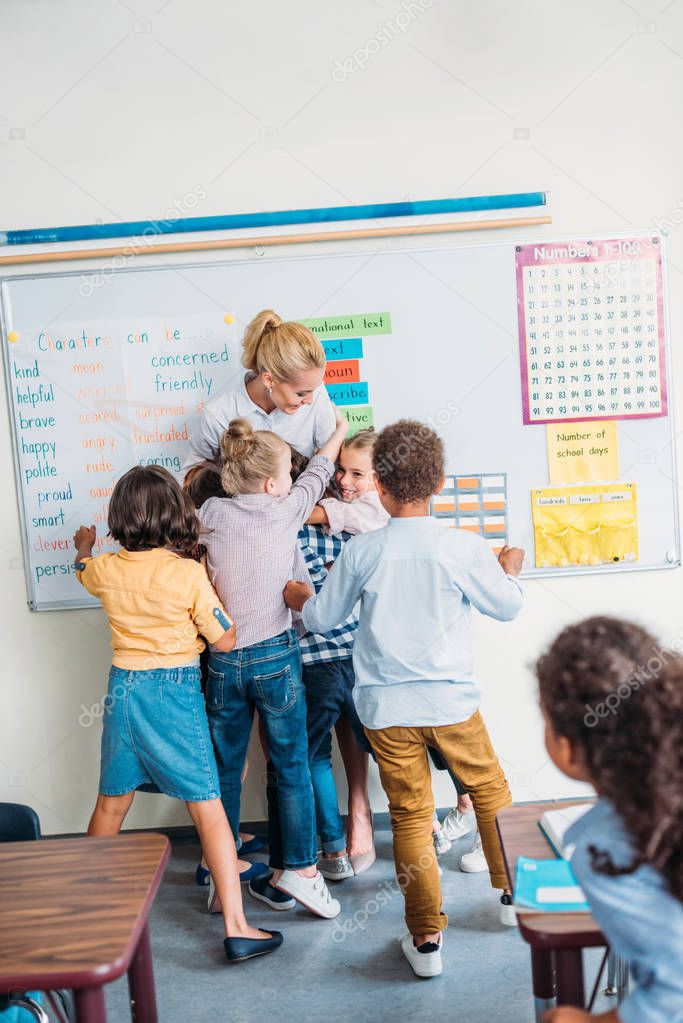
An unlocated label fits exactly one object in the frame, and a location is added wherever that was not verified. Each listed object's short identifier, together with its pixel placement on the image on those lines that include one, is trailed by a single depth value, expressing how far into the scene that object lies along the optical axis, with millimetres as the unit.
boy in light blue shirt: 2223
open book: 1449
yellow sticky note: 3068
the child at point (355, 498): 2820
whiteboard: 3025
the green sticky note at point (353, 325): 3027
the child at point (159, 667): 2355
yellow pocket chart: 3078
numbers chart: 3016
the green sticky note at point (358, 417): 3061
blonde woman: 2666
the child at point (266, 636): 2514
